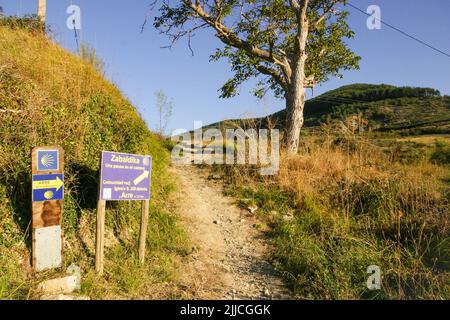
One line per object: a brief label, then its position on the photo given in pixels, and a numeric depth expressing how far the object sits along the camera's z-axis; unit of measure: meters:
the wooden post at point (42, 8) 9.91
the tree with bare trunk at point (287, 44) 10.53
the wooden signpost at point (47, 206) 3.88
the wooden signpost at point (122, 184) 4.21
